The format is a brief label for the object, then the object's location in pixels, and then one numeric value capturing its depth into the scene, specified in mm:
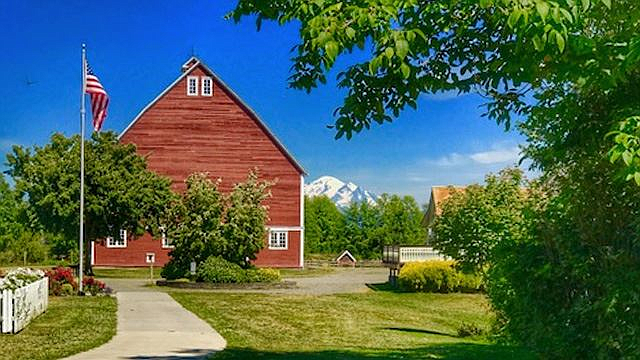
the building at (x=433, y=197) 55622
